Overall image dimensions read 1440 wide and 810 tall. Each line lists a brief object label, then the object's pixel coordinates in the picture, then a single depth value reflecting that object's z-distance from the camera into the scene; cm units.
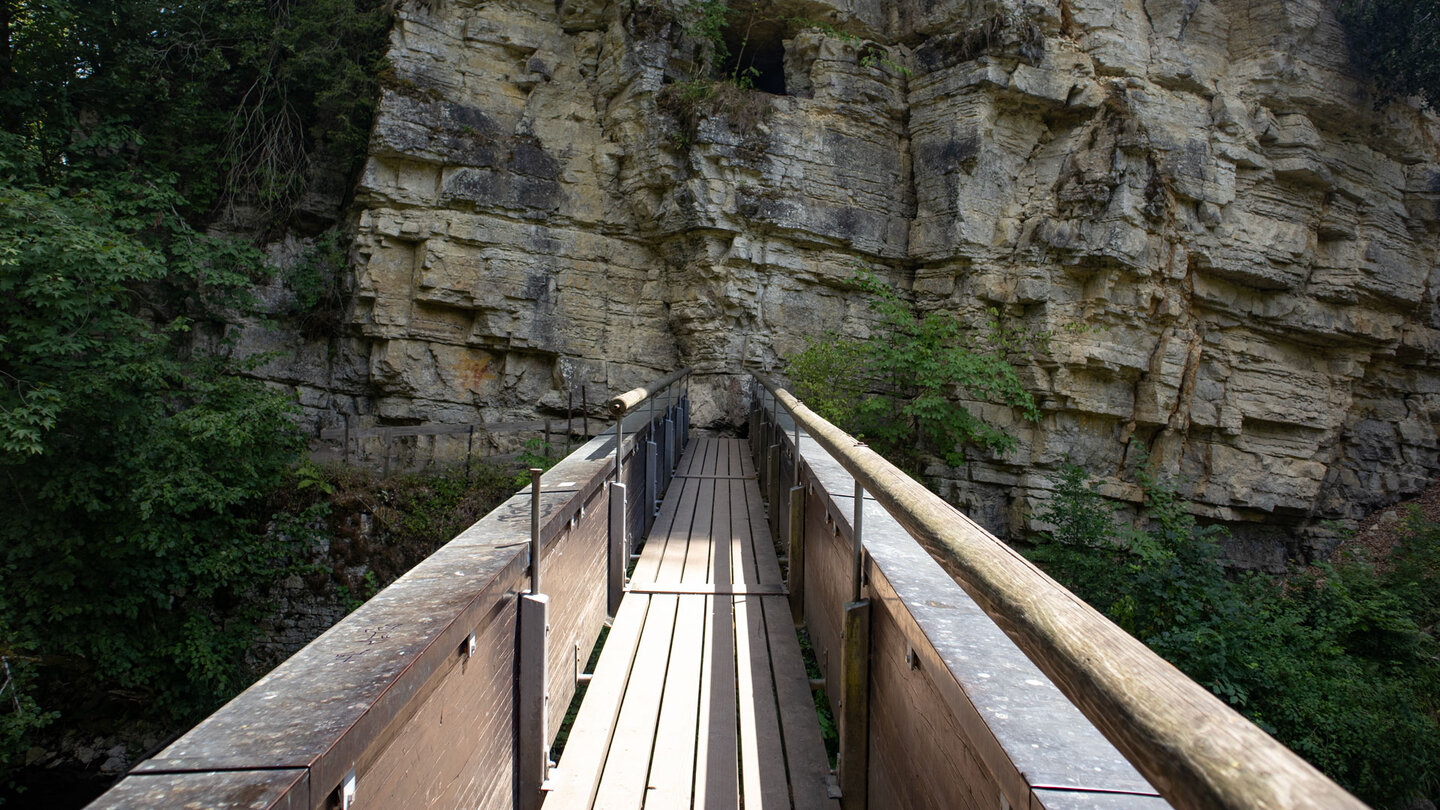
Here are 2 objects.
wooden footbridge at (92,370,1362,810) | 85
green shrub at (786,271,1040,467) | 1132
